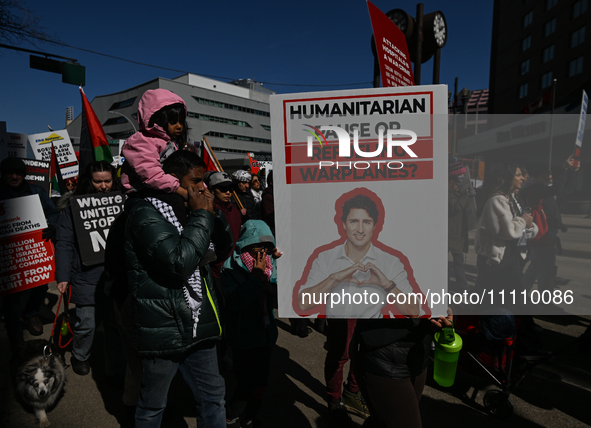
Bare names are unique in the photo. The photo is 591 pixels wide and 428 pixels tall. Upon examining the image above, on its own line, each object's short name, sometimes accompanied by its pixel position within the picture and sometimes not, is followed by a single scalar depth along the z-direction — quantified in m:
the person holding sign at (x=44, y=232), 3.67
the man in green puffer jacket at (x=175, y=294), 1.64
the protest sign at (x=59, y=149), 7.04
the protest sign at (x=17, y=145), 6.61
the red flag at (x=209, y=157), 5.14
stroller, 2.68
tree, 9.45
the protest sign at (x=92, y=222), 3.16
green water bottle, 1.96
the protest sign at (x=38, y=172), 5.68
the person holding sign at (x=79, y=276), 3.18
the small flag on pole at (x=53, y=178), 7.01
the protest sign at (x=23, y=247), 3.59
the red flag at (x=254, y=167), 10.36
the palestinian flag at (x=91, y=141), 3.77
